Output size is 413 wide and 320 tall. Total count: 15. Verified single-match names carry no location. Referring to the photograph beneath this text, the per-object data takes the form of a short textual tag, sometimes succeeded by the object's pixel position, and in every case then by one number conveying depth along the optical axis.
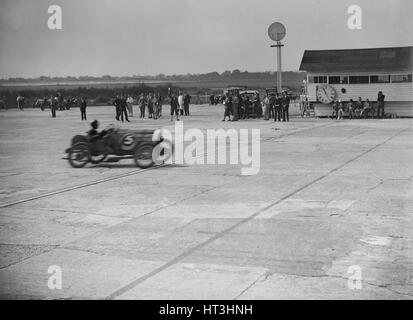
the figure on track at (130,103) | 40.38
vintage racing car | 15.89
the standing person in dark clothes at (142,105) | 39.59
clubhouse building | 35.94
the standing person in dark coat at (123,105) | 35.16
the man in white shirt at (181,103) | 41.08
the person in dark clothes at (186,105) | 41.78
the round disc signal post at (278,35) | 37.00
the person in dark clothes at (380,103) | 35.50
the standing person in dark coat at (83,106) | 36.91
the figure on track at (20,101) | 55.01
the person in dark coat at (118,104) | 35.19
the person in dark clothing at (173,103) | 36.76
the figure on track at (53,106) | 41.27
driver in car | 15.96
